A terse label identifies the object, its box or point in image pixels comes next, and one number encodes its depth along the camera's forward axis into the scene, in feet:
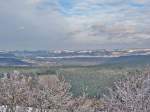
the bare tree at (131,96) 51.68
